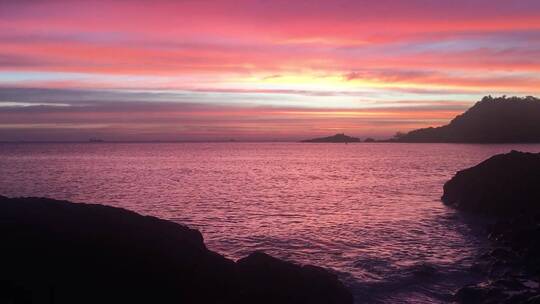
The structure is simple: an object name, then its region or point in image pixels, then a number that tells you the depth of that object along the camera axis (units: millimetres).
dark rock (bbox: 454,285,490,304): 18875
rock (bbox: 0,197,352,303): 12148
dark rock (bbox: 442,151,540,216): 40969
